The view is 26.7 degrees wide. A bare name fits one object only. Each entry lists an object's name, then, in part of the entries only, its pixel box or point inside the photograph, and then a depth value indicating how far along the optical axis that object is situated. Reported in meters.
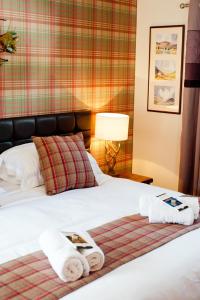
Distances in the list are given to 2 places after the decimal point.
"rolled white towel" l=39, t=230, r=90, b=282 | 1.82
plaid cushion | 3.11
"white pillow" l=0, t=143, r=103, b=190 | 3.13
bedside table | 4.12
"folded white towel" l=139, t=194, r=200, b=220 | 2.62
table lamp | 3.94
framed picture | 4.18
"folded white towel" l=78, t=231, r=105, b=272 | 1.91
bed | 1.81
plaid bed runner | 1.74
